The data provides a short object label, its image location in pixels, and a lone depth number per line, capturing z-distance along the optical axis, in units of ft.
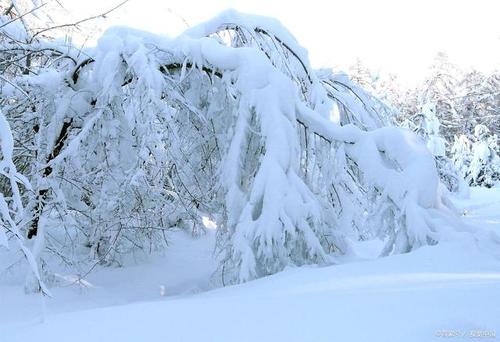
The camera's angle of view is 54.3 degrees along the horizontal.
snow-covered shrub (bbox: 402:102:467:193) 79.61
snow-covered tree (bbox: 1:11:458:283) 14.28
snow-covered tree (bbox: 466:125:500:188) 87.97
